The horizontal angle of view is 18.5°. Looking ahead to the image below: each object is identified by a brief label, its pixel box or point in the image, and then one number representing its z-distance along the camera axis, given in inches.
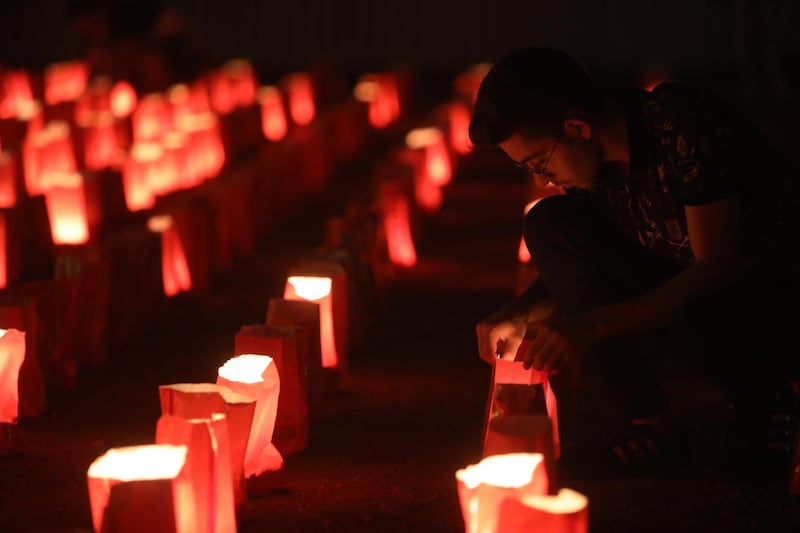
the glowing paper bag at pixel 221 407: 176.0
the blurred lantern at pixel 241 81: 661.7
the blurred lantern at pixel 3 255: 292.9
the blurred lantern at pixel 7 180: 369.9
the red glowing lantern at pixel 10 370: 205.2
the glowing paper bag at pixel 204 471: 162.1
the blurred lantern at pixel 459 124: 539.4
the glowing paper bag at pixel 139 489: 149.7
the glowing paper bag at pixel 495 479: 155.4
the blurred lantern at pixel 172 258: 309.8
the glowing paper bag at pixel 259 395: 188.6
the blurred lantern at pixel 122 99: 586.4
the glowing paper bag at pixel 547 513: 144.3
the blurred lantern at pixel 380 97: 619.0
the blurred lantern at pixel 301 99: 619.0
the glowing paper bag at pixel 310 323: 225.6
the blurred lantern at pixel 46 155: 407.6
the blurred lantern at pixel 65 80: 626.3
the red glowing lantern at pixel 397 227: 359.5
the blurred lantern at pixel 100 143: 457.3
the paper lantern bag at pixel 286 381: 206.2
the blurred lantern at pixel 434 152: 460.7
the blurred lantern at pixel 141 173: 401.4
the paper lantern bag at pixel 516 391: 185.2
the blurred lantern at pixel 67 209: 344.6
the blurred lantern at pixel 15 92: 587.5
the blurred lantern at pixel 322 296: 244.1
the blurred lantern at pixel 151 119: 505.3
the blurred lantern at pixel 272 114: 570.1
